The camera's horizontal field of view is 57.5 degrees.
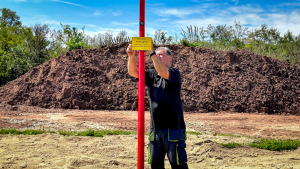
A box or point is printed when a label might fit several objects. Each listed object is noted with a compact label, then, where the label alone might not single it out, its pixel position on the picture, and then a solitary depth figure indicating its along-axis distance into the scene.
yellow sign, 3.35
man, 3.51
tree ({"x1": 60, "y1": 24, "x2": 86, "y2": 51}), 20.16
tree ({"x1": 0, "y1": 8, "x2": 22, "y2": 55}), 27.19
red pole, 3.47
